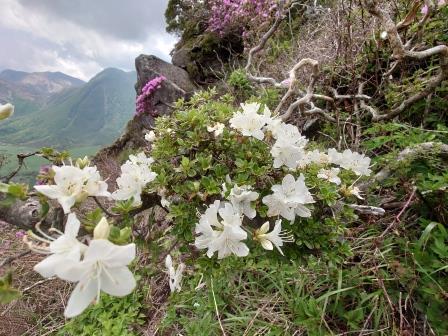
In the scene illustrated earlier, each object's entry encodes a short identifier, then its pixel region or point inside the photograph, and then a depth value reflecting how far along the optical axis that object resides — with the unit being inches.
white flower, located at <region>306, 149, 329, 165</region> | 16.7
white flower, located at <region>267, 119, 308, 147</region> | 14.2
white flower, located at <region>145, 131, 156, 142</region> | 17.8
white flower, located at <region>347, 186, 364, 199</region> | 16.1
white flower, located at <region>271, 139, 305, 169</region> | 14.0
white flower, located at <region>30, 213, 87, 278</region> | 8.3
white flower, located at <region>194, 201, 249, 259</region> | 11.9
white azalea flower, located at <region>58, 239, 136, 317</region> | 8.2
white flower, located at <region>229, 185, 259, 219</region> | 13.5
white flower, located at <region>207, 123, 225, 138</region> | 15.3
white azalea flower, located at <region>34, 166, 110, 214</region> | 10.8
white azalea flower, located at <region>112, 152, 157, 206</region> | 14.2
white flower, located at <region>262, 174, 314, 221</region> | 13.6
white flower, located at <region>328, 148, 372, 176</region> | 18.1
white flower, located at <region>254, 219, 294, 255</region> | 12.9
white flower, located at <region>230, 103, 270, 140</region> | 14.6
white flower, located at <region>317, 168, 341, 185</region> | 16.0
